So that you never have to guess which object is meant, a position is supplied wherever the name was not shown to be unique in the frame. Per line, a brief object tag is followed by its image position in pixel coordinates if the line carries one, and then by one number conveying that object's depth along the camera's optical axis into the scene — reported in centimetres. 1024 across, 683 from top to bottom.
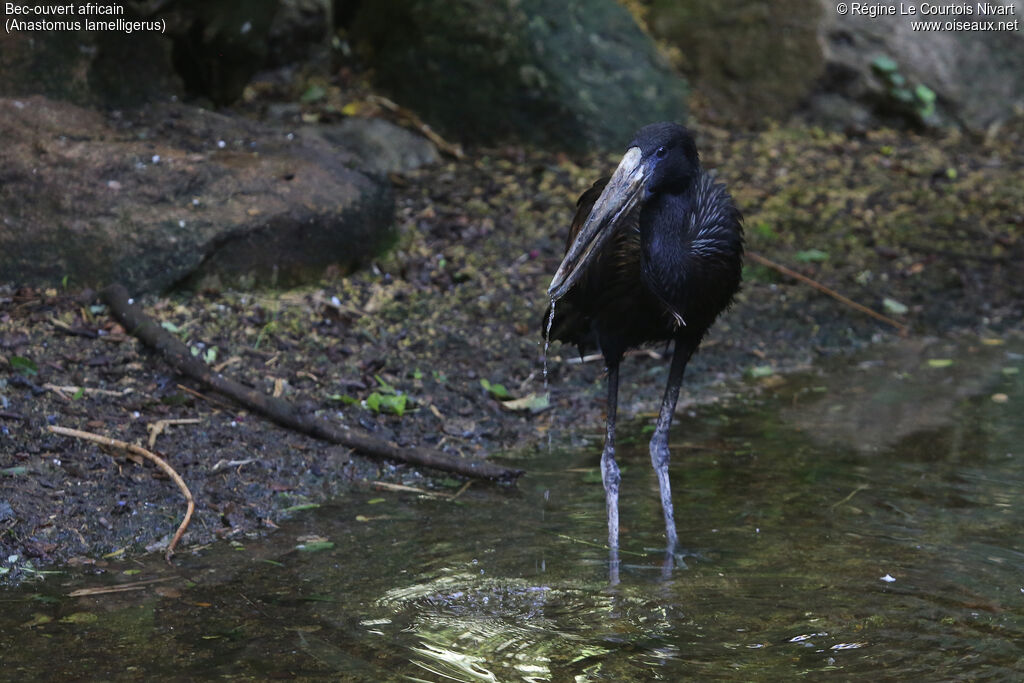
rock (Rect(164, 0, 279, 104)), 1587
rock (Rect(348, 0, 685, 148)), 1919
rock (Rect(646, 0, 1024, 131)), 2148
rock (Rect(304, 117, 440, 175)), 1798
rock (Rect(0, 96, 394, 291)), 1309
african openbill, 900
